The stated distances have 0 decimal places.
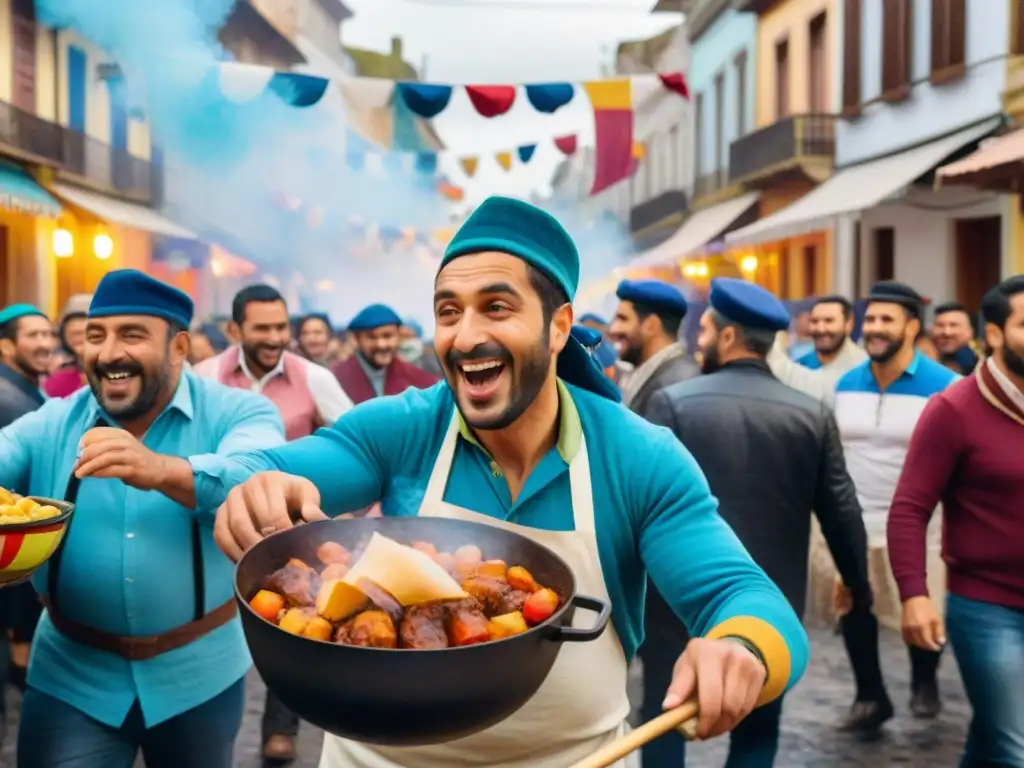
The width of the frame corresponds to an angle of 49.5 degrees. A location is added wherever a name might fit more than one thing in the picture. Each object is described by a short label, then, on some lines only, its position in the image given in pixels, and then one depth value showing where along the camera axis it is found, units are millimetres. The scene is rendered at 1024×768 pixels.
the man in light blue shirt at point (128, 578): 2969
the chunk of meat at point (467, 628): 1515
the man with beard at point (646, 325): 5660
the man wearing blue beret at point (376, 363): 7270
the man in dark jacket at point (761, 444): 4395
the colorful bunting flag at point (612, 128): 12117
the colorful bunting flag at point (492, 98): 11594
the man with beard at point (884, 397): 6160
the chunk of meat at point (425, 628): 1492
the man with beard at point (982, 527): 3514
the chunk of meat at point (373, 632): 1481
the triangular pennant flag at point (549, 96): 11695
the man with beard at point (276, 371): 5816
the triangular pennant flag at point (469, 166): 17397
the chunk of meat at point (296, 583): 1634
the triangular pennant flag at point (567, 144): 15688
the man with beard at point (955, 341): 8539
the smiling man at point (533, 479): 1913
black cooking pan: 1426
